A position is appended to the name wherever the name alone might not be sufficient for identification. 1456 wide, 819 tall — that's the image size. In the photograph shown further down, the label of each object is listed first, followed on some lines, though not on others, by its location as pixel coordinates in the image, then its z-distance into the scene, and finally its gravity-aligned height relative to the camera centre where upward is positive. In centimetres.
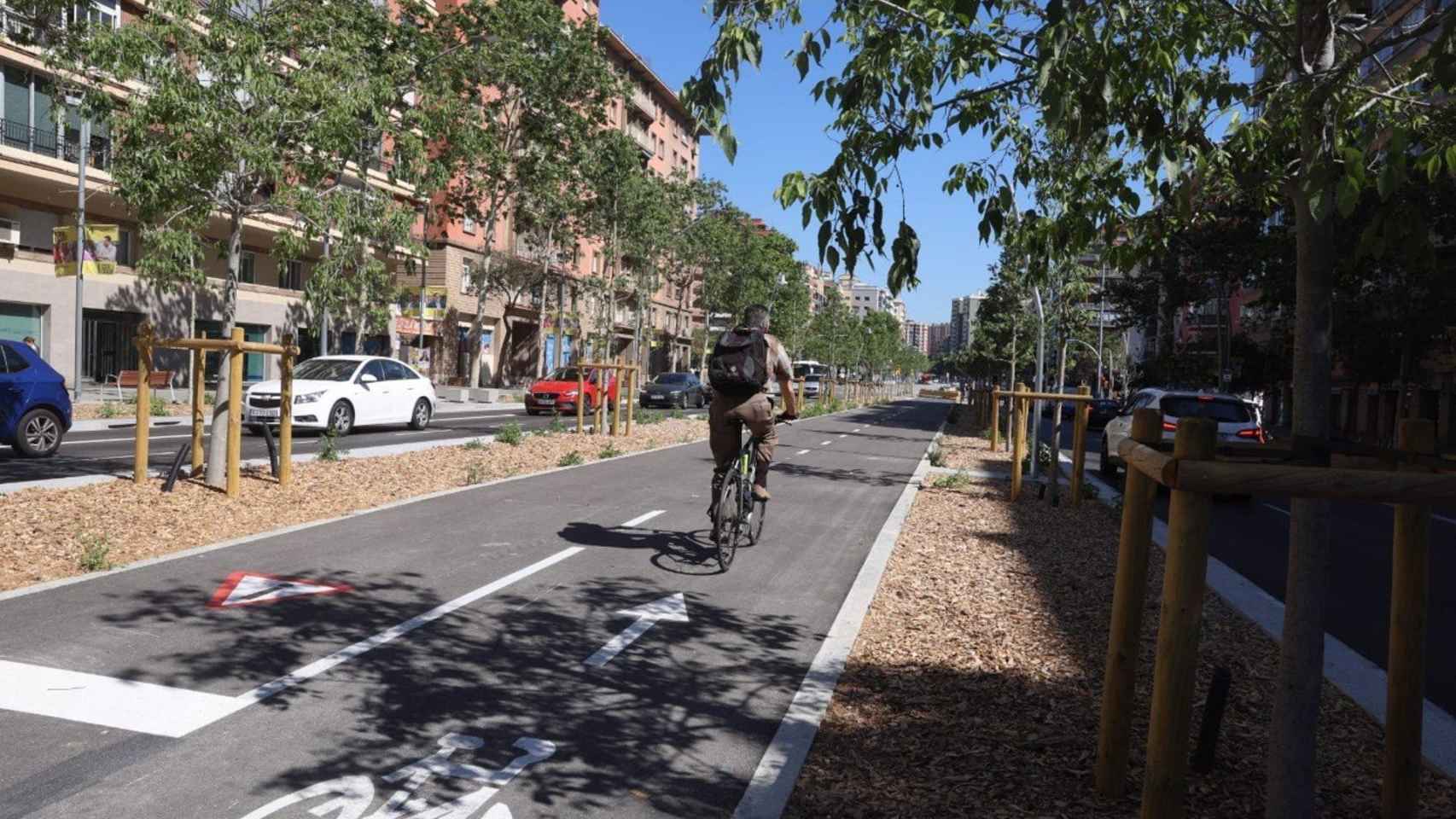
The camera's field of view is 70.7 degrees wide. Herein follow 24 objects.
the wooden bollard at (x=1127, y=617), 347 -78
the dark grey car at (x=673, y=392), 3831 -76
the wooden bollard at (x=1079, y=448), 1181 -69
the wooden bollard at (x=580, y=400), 1915 -60
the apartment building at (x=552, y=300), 4888 +377
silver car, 1416 -23
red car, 2989 -88
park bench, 2350 -66
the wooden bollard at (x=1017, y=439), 1255 -68
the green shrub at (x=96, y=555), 649 -133
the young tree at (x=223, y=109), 924 +230
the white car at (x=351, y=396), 1802 -70
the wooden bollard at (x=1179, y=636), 287 -69
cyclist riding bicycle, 733 -5
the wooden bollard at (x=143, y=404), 946 -50
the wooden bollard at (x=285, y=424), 1003 -68
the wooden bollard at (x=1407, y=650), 333 -82
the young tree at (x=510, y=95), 2942 +896
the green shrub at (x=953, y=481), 1398 -136
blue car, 1237 -71
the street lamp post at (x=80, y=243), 2283 +239
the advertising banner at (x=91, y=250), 2192 +243
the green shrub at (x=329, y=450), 1276 -115
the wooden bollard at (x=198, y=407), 998 -53
